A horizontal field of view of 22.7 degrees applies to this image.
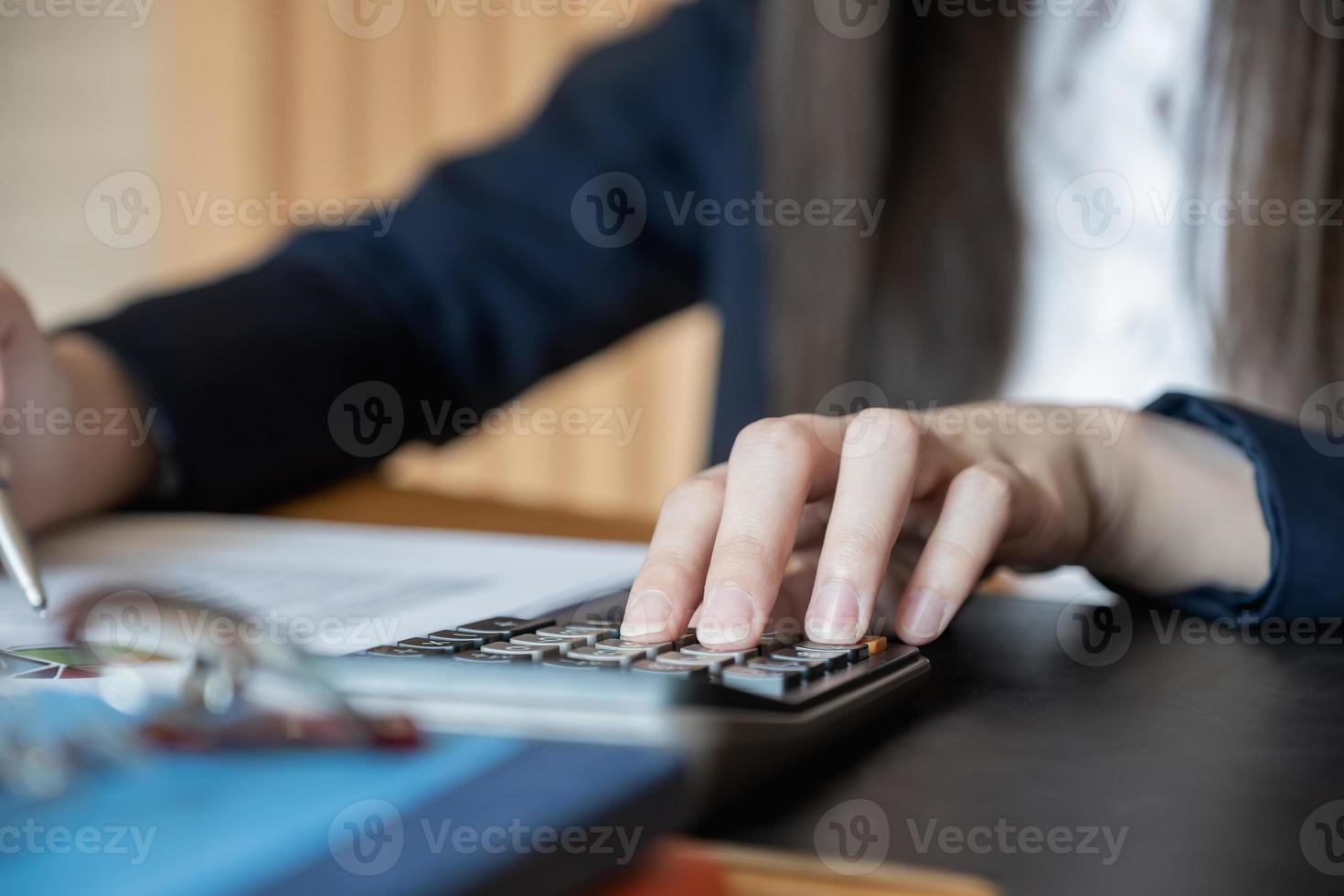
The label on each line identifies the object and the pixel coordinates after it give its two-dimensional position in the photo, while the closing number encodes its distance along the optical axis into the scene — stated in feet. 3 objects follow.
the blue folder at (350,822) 1.82
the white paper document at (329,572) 2.41
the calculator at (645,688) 1.98
